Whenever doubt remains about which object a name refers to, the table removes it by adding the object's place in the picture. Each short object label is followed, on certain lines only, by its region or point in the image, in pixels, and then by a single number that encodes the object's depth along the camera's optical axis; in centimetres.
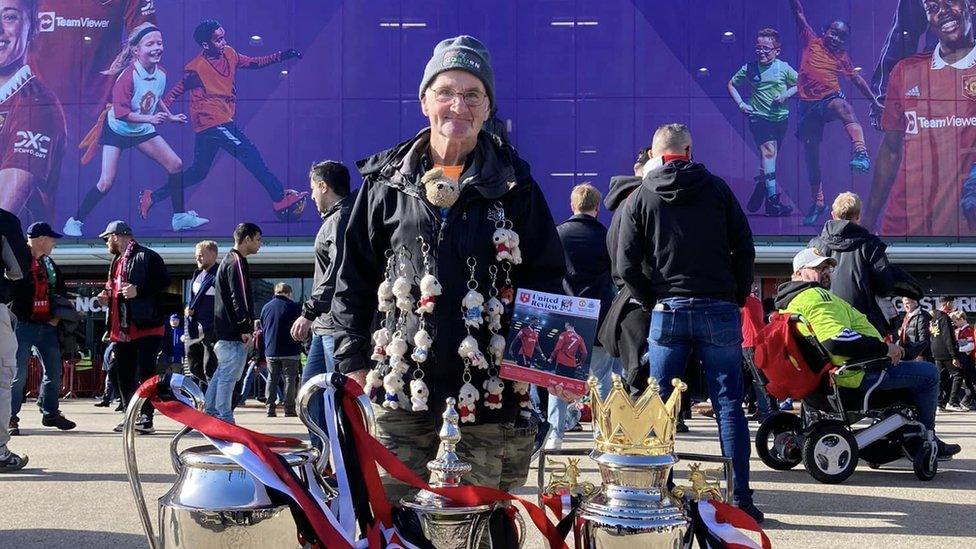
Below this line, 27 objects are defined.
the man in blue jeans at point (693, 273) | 438
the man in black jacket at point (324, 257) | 496
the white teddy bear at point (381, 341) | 271
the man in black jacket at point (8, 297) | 584
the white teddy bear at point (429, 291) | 261
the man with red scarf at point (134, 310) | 838
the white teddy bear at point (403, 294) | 265
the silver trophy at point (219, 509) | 199
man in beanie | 266
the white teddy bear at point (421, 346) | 260
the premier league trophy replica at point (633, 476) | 218
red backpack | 588
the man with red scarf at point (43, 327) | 806
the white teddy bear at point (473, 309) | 261
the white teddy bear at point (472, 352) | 259
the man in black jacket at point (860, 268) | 640
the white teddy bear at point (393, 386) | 264
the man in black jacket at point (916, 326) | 1435
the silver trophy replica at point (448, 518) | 212
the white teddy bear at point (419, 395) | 260
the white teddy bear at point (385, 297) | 272
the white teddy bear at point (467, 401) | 259
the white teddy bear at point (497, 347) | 260
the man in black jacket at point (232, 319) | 752
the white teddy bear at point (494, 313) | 264
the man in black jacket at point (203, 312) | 859
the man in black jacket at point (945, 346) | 1452
